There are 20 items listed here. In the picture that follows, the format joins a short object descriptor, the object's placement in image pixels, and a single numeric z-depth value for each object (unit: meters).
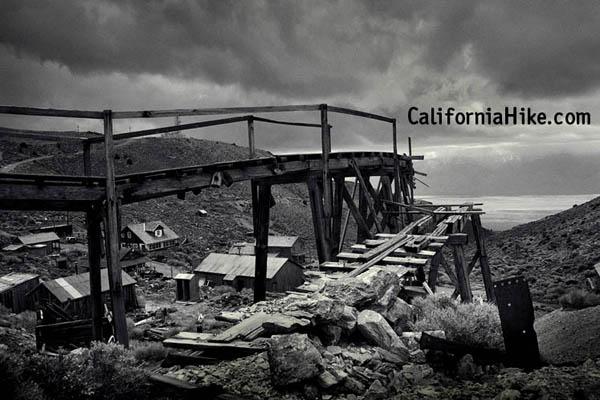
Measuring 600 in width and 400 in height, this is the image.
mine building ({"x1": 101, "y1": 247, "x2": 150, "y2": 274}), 35.97
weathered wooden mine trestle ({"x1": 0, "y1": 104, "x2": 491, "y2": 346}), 6.31
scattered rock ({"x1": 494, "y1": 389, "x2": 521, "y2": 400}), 3.24
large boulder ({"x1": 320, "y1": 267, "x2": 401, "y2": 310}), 5.53
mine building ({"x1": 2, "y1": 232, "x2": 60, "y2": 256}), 37.69
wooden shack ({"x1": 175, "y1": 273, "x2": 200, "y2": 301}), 29.33
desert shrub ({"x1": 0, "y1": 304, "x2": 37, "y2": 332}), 20.92
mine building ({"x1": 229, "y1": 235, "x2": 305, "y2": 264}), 39.81
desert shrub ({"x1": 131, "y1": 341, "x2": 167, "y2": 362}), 11.58
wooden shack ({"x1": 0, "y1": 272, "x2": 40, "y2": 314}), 24.95
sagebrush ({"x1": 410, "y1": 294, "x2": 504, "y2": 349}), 4.78
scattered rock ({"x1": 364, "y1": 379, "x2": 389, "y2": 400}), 3.74
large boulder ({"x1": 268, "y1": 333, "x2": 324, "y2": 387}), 3.74
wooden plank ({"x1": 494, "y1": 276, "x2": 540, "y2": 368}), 4.38
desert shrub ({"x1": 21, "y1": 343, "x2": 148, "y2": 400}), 3.60
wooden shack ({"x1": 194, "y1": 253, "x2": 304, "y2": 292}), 30.45
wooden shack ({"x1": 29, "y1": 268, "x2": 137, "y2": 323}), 24.06
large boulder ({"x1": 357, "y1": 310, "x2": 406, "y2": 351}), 4.71
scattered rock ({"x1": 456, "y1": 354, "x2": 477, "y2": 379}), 4.15
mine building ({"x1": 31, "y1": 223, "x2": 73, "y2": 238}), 44.49
